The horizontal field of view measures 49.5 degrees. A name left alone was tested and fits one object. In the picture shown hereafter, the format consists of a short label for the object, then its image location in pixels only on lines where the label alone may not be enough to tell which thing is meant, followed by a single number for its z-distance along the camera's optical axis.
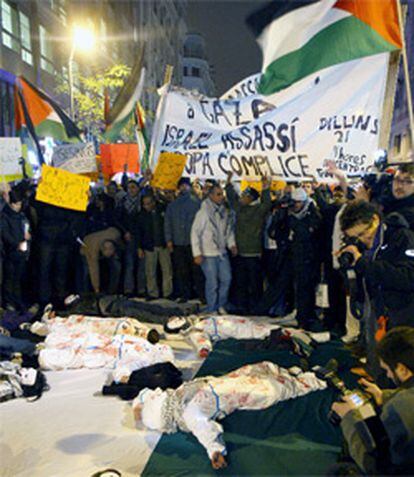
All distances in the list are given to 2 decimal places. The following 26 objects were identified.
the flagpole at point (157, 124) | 5.83
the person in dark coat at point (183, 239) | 7.95
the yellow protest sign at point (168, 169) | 6.62
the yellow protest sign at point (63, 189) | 6.71
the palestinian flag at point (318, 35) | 4.11
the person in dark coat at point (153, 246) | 8.15
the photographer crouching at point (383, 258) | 3.39
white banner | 4.51
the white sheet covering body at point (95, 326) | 5.71
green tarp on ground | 3.30
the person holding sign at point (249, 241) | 7.25
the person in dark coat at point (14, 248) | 7.18
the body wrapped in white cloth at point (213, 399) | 3.49
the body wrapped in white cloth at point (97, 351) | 4.88
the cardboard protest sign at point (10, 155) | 6.75
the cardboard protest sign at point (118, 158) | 9.68
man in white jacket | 7.27
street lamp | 27.94
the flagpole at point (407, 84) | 3.49
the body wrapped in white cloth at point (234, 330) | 5.88
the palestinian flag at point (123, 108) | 8.62
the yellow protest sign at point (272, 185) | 8.05
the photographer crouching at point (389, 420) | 2.18
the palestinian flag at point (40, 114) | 7.78
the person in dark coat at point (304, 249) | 6.45
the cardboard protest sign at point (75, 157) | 7.38
